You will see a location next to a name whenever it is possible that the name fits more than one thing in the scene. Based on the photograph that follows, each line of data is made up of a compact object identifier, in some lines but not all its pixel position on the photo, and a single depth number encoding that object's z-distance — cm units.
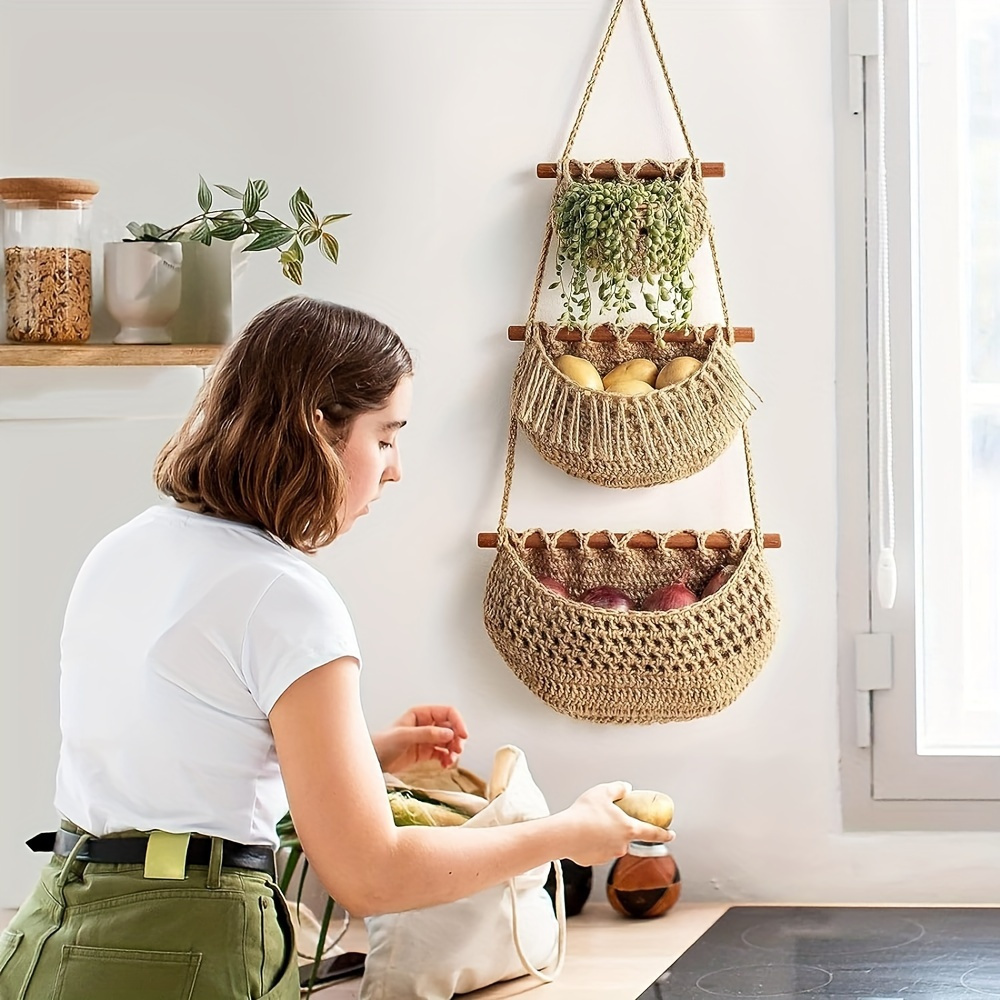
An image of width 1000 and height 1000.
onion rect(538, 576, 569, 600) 351
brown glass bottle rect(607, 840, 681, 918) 349
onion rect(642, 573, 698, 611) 349
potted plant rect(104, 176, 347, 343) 342
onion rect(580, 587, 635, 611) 350
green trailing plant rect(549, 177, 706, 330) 345
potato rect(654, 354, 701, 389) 350
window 356
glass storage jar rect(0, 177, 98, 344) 337
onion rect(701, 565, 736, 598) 351
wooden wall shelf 337
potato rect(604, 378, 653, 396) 350
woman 289
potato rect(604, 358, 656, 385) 351
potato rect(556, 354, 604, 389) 350
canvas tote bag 322
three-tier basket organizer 347
